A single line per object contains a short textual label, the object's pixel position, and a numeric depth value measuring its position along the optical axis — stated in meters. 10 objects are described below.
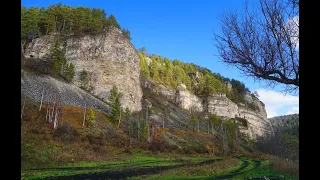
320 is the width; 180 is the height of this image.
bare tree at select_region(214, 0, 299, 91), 7.51
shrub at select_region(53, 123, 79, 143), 39.96
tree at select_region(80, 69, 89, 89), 77.44
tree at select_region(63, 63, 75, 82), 74.76
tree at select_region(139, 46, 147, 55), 164.38
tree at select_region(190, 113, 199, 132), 88.06
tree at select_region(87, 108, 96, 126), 53.76
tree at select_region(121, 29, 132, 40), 96.53
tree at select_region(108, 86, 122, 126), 60.97
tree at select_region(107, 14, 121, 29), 95.44
